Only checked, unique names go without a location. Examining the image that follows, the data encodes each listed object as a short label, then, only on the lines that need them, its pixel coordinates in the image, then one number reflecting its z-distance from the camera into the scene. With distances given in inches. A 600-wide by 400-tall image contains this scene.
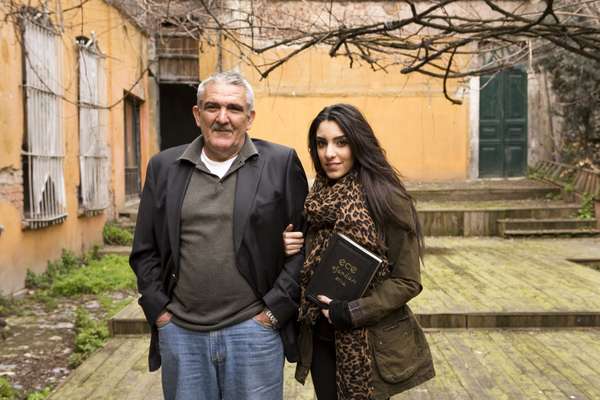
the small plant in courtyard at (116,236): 377.4
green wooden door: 533.3
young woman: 86.6
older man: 86.7
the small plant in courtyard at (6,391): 155.6
